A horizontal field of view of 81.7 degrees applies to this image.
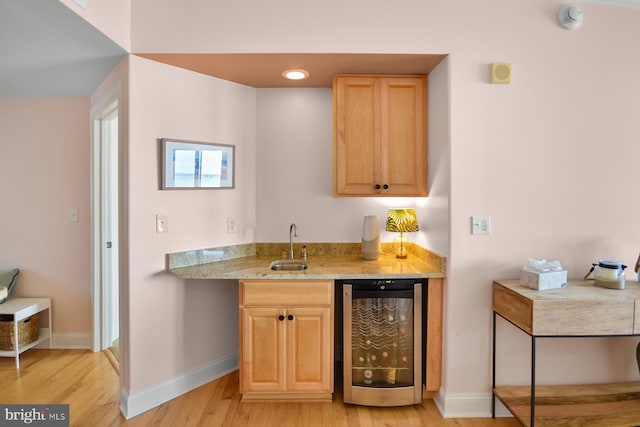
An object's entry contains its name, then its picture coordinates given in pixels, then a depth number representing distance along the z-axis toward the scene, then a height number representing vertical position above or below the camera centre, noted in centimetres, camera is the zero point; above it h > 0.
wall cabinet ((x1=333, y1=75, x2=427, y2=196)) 264 +56
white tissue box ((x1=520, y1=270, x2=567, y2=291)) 203 -38
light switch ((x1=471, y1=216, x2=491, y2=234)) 230 -8
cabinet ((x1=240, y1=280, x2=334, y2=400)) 237 -81
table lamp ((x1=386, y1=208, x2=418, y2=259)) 275 -8
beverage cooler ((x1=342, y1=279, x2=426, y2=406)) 238 -86
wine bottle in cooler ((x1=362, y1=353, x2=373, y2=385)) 244 -106
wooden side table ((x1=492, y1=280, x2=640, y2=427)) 187 -60
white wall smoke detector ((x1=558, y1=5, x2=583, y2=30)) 225 +118
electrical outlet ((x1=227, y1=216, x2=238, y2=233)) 287 -11
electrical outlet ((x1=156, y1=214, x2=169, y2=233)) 245 -9
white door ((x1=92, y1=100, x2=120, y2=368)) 316 -15
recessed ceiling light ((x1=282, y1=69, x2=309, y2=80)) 263 +99
